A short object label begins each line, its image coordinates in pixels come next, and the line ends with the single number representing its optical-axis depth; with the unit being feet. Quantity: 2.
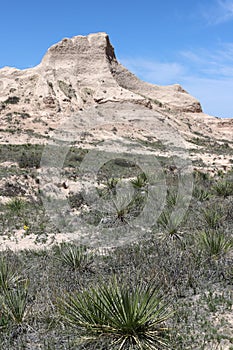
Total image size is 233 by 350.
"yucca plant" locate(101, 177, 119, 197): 42.03
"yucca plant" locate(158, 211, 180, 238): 25.34
